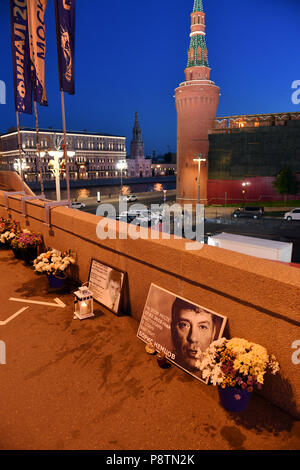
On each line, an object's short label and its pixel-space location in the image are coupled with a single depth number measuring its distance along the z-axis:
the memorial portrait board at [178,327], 4.83
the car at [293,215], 43.15
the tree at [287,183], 53.25
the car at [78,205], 54.12
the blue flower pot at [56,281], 8.10
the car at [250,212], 45.06
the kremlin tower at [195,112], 58.97
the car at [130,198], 66.12
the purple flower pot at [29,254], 9.98
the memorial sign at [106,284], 6.78
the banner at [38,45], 12.12
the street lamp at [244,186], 58.03
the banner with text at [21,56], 13.16
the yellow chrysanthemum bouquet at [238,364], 3.90
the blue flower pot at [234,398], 4.02
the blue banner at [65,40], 10.29
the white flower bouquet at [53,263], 7.87
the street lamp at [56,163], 26.07
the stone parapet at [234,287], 3.98
